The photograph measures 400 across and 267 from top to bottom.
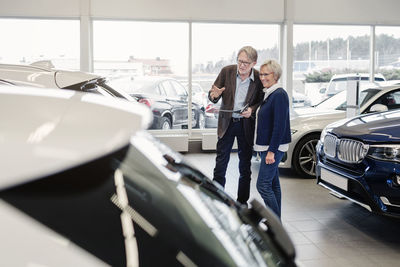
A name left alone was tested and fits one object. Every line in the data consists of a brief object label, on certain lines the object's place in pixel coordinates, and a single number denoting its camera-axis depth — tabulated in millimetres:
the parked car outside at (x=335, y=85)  10461
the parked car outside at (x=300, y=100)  10355
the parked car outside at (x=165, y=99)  9531
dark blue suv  3840
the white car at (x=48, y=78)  3109
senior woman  3910
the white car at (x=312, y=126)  6629
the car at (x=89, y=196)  926
